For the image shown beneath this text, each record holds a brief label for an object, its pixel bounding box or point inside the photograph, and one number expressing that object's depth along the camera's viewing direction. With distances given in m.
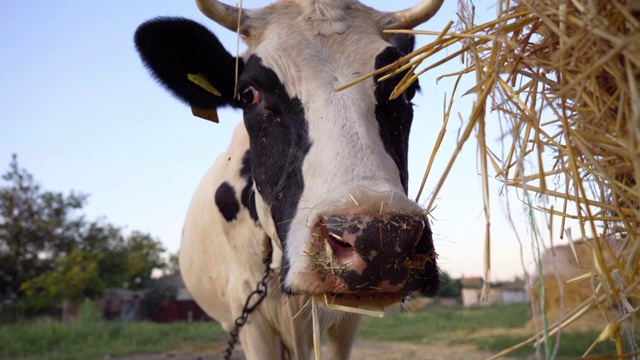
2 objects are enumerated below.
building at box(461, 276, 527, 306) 44.64
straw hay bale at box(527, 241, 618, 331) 12.12
